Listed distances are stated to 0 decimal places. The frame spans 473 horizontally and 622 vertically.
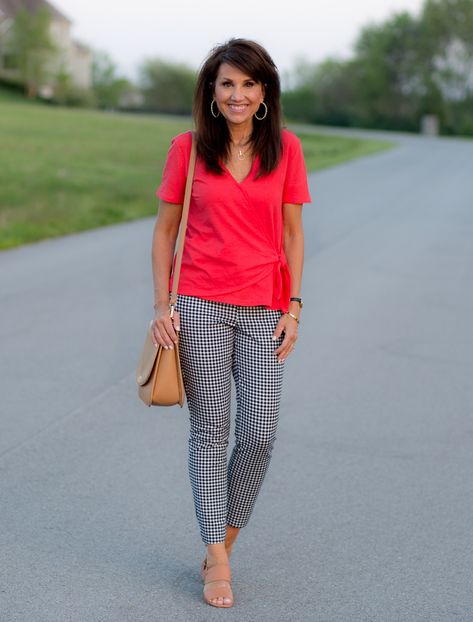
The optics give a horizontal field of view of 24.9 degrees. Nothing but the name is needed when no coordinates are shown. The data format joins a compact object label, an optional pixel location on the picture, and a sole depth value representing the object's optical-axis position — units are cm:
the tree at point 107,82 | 11500
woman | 344
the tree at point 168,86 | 11444
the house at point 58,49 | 9556
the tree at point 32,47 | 9300
